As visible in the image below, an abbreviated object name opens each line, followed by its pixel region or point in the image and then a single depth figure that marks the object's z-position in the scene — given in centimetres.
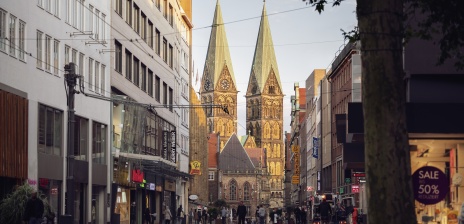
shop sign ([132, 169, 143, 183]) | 5981
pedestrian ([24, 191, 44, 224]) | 3097
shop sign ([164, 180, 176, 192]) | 7400
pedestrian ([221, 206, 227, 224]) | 6893
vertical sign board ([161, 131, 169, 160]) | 7182
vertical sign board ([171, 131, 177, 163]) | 7594
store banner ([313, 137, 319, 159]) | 10494
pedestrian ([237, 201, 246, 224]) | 5050
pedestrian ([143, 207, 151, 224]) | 6031
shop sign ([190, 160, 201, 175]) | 9338
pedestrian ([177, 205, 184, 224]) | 7312
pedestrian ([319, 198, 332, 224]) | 4994
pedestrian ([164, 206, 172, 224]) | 6025
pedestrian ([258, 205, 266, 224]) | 5928
